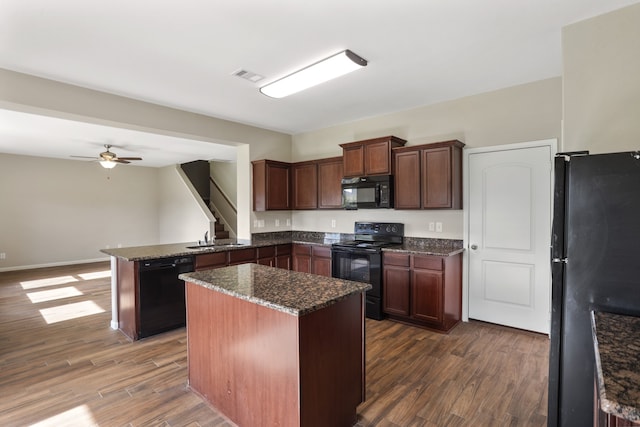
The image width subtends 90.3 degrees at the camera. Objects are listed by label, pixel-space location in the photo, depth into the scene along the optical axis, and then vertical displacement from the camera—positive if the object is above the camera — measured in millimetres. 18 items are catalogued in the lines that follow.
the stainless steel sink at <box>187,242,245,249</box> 4168 -481
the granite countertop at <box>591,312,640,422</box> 824 -493
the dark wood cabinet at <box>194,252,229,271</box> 3828 -623
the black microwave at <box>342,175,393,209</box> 4113 +237
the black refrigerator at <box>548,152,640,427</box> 1398 -242
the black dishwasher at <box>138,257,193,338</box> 3424 -941
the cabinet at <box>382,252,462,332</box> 3510 -922
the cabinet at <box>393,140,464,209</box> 3676 +405
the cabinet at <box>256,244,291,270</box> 4613 -686
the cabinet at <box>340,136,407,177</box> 4098 +720
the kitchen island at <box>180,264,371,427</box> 1678 -809
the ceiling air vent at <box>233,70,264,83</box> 3045 +1323
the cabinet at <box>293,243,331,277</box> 4617 -733
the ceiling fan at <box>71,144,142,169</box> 5879 +980
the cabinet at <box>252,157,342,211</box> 4863 +408
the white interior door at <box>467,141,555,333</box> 3367 -299
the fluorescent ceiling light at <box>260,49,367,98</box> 2707 +1252
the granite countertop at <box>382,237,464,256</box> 3577 -466
